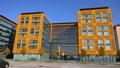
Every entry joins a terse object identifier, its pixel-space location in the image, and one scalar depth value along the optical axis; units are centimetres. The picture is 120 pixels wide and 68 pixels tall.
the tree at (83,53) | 3935
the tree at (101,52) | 3793
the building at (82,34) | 4108
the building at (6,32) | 4822
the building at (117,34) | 6889
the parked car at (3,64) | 916
